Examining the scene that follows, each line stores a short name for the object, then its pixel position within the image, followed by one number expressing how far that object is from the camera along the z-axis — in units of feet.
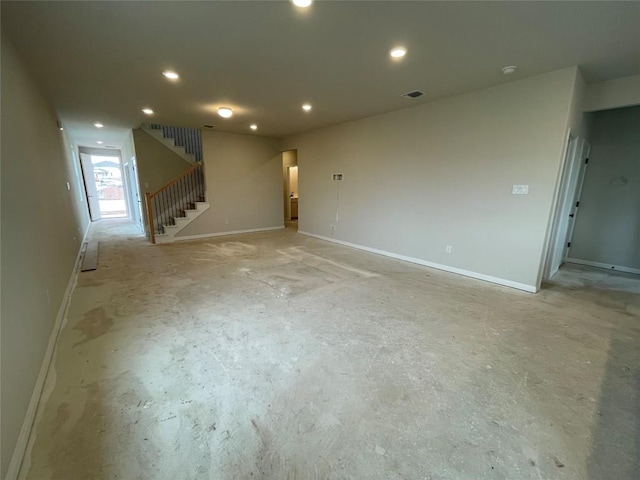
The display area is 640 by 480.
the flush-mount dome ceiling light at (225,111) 15.19
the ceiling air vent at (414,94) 12.81
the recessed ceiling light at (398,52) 8.73
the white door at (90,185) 31.73
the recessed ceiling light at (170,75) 10.64
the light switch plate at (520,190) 11.53
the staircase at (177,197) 21.50
